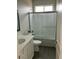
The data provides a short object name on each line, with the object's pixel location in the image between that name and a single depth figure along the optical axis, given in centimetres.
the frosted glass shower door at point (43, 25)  275
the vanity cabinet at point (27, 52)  138
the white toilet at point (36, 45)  235
